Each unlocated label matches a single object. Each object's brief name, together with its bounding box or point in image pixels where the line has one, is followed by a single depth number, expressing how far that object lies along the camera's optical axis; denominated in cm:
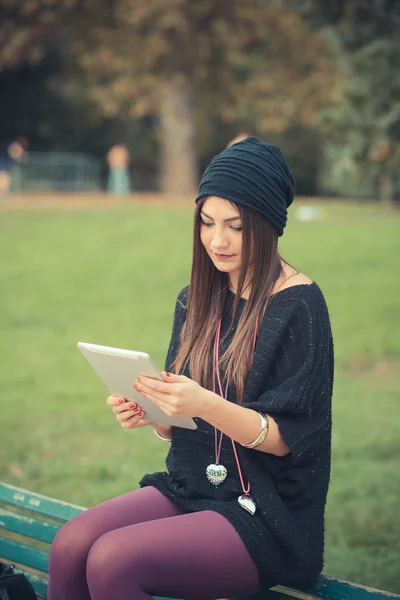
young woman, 259
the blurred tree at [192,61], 2336
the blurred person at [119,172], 2695
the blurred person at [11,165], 2506
